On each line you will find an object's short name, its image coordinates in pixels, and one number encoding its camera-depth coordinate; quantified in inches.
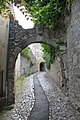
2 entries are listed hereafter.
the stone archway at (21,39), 130.3
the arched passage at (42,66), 598.5
